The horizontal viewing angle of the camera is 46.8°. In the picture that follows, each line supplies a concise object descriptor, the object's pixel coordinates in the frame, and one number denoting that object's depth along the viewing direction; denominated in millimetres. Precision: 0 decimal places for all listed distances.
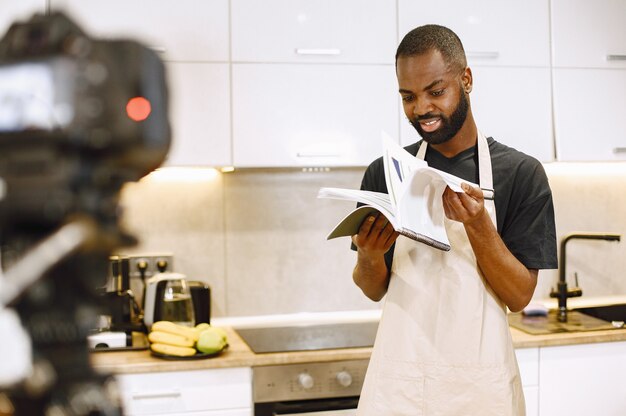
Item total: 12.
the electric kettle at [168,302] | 2414
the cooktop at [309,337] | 2305
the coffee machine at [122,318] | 2305
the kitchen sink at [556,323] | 2509
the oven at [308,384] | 2217
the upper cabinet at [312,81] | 2465
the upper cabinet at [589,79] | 2682
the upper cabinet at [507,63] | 2607
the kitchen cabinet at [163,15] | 2336
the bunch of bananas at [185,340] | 2164
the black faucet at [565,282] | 2773
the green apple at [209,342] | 2164
